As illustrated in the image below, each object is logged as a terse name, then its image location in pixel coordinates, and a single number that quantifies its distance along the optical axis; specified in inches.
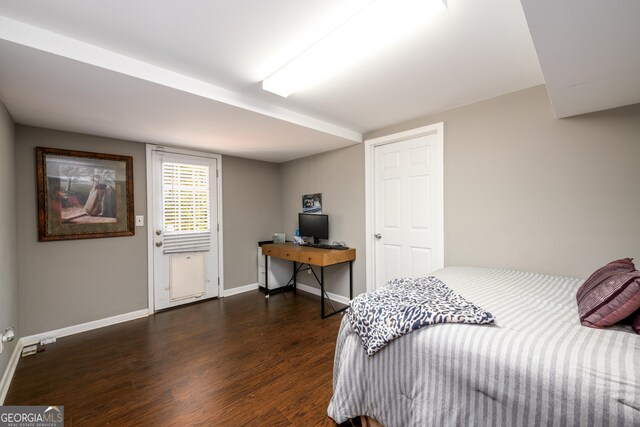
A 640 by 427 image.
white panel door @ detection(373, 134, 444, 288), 112.4
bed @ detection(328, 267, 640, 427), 35.8
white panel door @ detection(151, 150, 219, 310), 136.2
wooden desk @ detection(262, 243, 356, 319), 126.3
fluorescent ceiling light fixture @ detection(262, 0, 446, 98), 51.6
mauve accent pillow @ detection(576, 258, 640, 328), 44.5
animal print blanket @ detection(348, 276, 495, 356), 51.6
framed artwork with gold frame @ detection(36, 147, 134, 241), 106.3
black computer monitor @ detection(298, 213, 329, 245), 151.5
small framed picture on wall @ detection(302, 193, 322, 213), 160.1
